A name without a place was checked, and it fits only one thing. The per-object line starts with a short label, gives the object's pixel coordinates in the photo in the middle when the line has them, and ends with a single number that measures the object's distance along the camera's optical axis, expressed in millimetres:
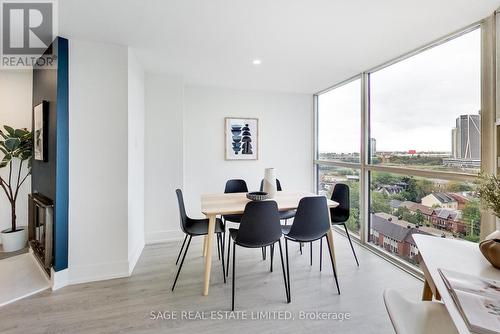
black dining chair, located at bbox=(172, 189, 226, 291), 2397
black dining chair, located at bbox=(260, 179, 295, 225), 3113
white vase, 2783
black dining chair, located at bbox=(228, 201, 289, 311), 2021
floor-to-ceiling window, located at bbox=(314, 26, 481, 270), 2189
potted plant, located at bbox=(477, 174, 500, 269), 1117
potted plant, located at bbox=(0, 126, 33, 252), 2838
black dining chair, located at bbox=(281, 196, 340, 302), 2207
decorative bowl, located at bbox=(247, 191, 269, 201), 2588
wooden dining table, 2188
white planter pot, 2980
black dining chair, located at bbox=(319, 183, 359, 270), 2834
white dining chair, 912
